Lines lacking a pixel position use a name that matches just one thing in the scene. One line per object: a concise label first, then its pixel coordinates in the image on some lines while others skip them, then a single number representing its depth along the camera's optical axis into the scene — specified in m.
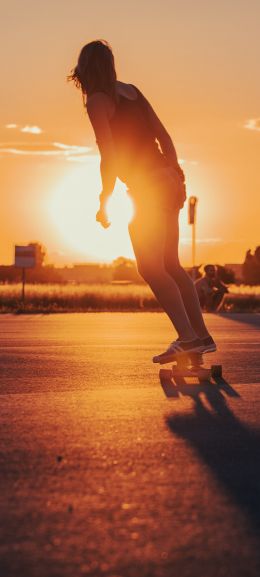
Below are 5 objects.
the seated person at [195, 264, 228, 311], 26.09
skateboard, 6.55
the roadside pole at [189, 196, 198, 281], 32.28
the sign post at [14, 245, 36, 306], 29.27
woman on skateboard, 6.56
